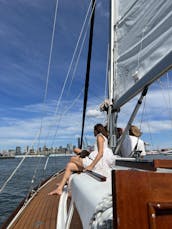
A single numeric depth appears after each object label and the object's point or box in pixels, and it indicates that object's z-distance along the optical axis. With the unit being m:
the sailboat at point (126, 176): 0.68
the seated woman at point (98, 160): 2.33
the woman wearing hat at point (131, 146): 2.94
